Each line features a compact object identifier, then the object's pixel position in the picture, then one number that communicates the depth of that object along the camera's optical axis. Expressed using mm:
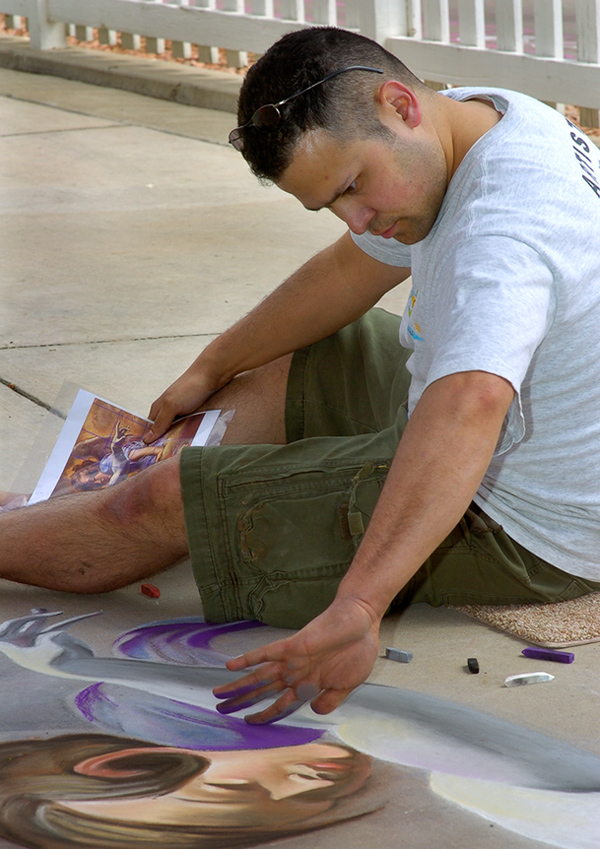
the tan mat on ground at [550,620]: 4497
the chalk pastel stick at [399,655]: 4420
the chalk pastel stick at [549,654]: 4374
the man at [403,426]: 3526
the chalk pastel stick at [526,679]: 4247
